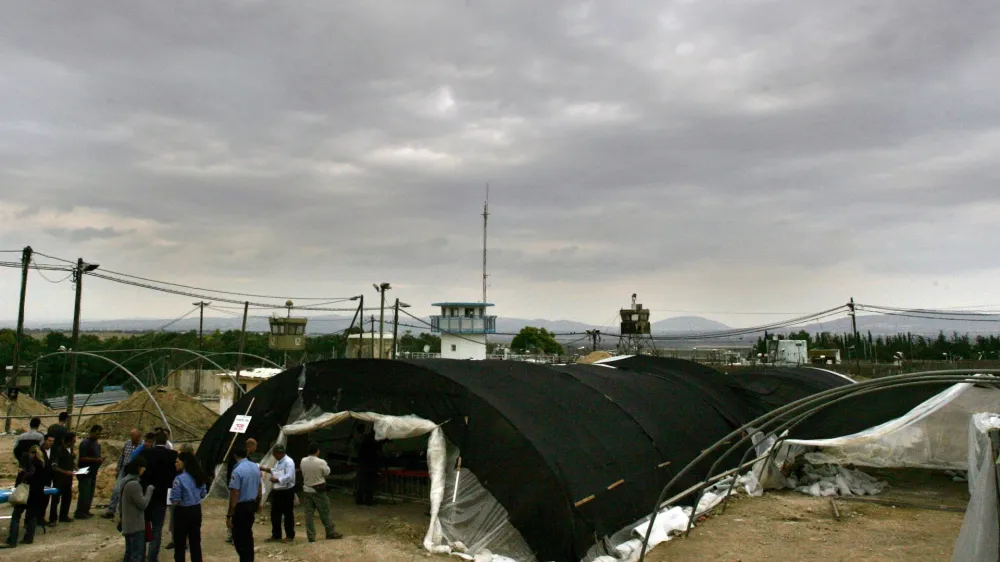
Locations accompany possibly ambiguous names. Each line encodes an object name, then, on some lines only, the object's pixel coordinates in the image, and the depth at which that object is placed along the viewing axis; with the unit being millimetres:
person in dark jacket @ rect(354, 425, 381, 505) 12617
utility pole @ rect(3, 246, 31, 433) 21594
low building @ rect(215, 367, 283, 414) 26344
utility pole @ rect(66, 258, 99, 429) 20538
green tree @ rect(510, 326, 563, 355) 67188
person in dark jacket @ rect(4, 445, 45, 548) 9570
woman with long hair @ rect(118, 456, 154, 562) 7789
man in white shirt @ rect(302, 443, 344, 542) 10031
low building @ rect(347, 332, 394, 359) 50469
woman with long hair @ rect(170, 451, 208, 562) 8062
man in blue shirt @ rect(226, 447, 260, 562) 8328
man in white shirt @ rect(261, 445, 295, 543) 9977
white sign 12406
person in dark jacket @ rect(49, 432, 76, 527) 10492
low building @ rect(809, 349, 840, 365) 51275
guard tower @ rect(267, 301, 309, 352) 36406
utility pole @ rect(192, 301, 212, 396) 38462
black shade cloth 9547
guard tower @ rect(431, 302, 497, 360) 43625
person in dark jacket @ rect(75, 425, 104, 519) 11320
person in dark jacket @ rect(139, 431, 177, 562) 8273
